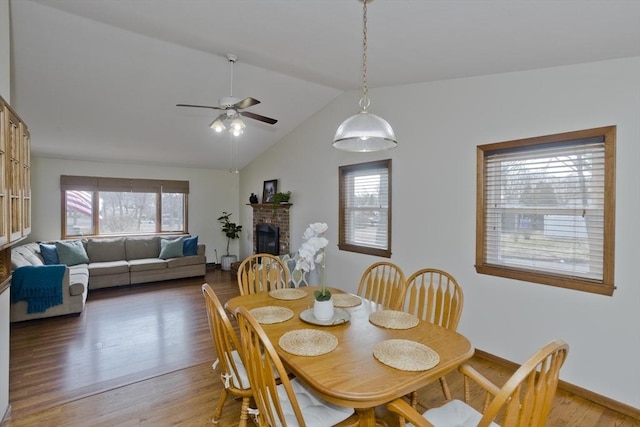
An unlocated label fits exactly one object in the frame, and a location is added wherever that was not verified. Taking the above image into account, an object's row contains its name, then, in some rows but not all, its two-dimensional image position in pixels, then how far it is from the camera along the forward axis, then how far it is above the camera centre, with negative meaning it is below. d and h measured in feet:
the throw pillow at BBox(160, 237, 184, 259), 19.88 -2.48
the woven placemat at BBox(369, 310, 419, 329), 6.23 -2.24
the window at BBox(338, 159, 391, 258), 12.91 +0.06
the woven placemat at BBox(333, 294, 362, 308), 7.48 -2.21
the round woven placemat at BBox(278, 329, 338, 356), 5.07 -2.24
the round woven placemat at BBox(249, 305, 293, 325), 6.41 -2.22
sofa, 12.50 -2.98
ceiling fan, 9.83 +3.10
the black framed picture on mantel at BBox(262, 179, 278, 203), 19.74 +1.22
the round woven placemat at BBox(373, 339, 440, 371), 4.65 -2.26
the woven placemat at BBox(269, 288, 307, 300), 8.00 -2.19
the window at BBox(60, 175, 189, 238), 19.36 +0.19
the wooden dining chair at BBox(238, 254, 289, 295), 9.11 -2.02
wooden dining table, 4.09 -2.30
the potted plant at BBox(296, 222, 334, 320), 6.22 -1.02
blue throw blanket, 12.19 -3.03
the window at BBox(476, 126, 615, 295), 7.60 +0.01
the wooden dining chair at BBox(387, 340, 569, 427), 3.30 -2.06
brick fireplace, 18.69 -0.68
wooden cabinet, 5.57 +0.54
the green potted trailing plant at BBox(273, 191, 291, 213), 18.15 +0.64
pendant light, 5.73 +1.48
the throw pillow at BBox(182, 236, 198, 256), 20.44 -2.40
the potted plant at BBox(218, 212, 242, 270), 23.16 -1.65
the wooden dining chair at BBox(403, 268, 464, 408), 6.81 -2.19
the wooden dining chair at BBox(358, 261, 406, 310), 8.11 -2.19
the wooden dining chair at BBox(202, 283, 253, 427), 5.54 -2.72
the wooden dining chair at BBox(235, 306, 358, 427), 4.19 -2.64
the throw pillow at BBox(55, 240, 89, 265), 16.85 -2.41
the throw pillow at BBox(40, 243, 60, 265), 16.16 -2.33
